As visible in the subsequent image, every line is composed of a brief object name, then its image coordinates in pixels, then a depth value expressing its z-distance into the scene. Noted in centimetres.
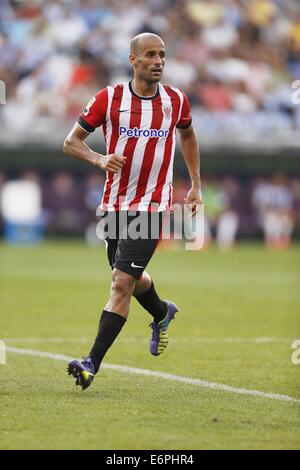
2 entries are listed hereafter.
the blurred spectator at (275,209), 5162
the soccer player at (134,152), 1298
